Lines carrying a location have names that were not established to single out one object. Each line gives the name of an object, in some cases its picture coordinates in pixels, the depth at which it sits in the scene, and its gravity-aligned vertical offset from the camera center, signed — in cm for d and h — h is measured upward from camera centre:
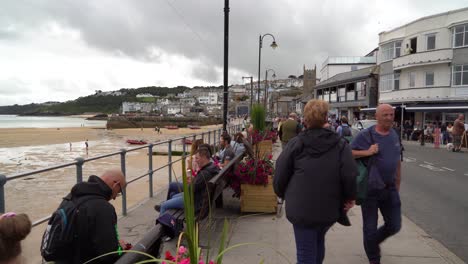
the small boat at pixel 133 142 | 4127 -359
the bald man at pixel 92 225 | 273 -84
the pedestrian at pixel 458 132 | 1946 -106
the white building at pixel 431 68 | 3181 +387
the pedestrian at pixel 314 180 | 289 -53
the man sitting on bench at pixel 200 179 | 455 -85
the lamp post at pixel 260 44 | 2954 +504
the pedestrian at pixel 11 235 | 185 -63
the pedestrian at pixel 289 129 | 1177 -58
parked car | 1787 -69
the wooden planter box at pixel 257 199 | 596 -139
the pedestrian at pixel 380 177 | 379 -65
